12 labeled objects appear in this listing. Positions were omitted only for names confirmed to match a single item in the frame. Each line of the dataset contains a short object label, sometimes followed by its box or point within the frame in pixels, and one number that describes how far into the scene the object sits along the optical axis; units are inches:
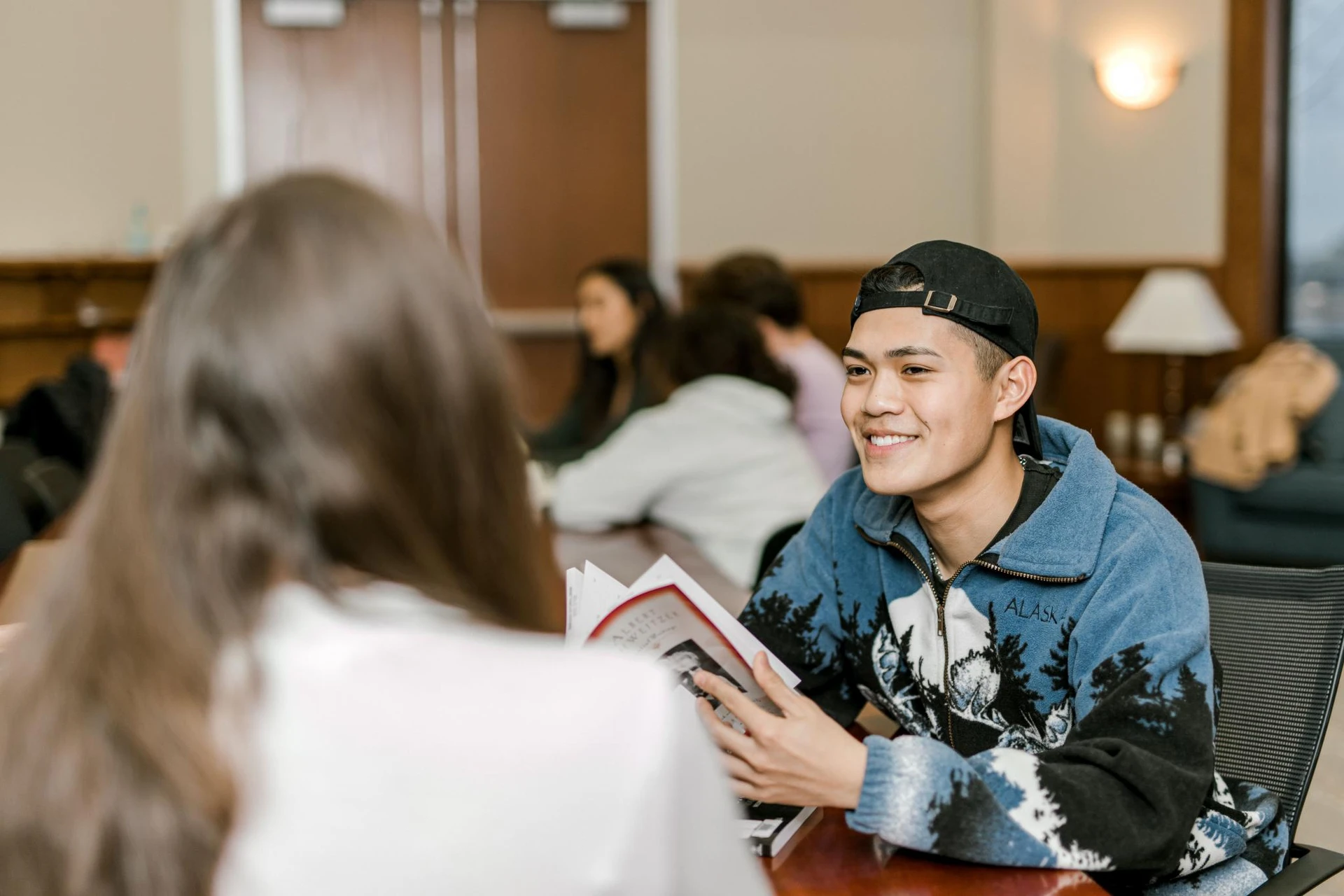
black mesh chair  61.5
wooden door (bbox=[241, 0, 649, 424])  293.7
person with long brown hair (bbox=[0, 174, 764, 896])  26.6
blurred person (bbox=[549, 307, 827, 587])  128.7
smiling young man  45.9
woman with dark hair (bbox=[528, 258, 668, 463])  175.2
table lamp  238.5
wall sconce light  265.9
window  243.1
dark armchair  203.8
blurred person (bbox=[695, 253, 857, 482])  163.0
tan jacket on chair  211.2
